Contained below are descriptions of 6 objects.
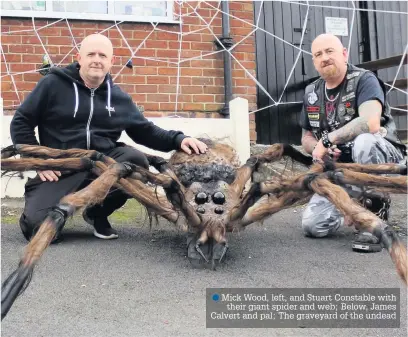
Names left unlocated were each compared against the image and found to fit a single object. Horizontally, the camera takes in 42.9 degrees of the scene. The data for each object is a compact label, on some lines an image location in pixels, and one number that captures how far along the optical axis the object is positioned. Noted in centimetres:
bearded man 353
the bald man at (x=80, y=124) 351
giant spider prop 215
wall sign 717
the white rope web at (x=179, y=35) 572
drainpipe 609
